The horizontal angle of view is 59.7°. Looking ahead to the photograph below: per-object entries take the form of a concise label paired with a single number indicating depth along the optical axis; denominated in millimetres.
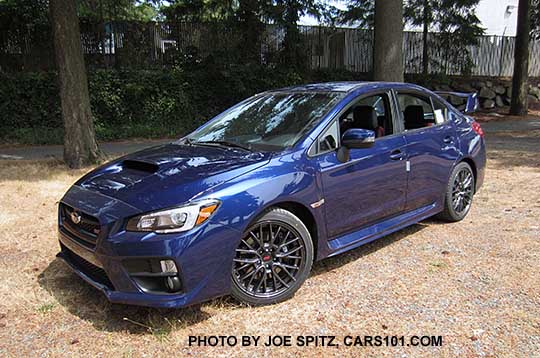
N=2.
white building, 26203
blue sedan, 3023
